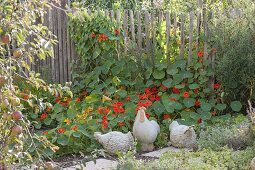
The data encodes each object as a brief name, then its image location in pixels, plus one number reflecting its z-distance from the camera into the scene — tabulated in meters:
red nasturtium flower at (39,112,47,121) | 6.85
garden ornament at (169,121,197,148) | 5.59
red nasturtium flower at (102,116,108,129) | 5.87
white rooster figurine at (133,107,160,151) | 5.57
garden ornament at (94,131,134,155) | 5.43
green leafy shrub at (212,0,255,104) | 6.21
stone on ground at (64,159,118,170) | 5.01
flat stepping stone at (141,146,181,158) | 5.50
